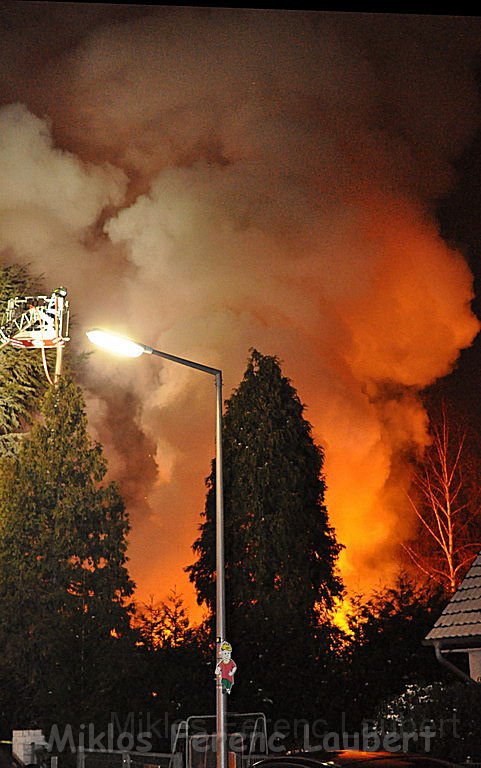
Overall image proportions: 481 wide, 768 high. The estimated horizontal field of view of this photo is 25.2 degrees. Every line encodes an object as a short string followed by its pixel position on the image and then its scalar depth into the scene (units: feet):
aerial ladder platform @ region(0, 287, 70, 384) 71.31
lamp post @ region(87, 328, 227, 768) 36.40
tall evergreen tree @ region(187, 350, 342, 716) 58.95
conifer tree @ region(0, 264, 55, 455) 73.26
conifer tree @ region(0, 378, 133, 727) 61.11
